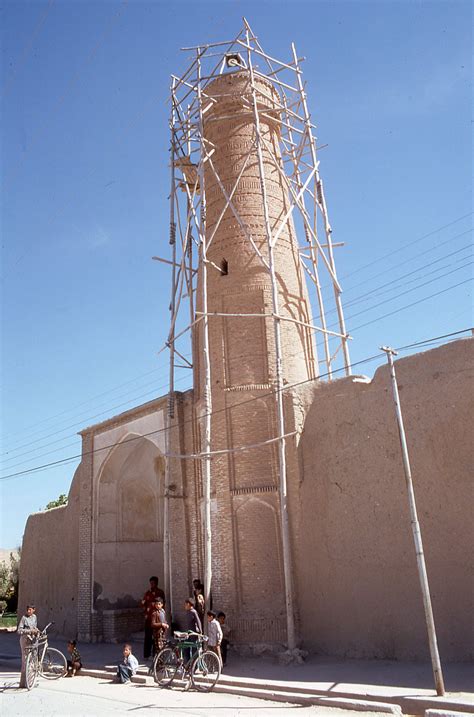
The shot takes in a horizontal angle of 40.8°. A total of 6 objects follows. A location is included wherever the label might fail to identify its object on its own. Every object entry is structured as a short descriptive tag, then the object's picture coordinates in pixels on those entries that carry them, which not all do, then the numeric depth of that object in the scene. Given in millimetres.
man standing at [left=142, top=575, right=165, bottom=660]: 12469
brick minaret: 12281
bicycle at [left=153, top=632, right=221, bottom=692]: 9695
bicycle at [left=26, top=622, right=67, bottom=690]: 10438
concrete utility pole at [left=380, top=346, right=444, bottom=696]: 7602
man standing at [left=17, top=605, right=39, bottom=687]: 10297
